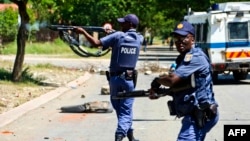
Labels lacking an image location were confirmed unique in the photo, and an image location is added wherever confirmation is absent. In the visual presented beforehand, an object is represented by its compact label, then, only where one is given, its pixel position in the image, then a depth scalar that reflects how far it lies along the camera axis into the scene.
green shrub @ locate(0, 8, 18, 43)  52.91
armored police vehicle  21.73
